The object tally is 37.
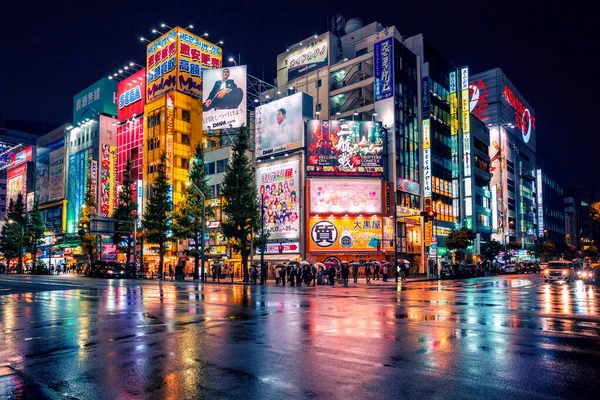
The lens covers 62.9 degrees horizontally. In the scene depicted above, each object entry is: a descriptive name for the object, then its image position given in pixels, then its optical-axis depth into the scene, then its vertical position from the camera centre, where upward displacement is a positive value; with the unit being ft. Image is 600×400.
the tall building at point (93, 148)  261.85 +57.23
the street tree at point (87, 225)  215.51 +10.42
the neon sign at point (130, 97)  266.36 +83.52
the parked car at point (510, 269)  234.58 -10.78
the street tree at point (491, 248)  252.01 -0.84
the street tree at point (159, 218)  175.73 +10.84
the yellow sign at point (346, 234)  174.70 +4.72
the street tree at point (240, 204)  147.74 +13.23
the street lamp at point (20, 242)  253.67 +3.61
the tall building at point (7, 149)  429.46 +92.12
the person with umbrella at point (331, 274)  126.09 -6.94
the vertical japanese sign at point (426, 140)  211.00 +46.35
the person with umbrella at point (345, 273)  125.72 -6.75
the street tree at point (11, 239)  261.03 +5.34
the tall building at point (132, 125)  254.27 +66.29
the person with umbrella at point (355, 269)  142.43 -6.47
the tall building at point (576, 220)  526.16 +30.26
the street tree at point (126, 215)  193.47 +13.18
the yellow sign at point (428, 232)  169.62 +5.36
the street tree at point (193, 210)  164.35 +12.82
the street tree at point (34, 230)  257.14 +9.96
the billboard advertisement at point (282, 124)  181.27 +46.93
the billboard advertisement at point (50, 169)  312.29 +53.11
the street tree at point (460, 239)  212.64 +3.35
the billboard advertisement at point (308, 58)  226.17 +89.44
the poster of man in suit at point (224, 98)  198.37 +61.15
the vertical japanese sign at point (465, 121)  248.52 +63.79
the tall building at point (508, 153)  325.62 +67.75
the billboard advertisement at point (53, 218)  304.91 +19.59
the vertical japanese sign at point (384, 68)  193.84 +71.10
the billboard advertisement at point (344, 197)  176.04 +18.03
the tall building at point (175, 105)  233.96 +70.64
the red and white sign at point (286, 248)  175.73 -0.15
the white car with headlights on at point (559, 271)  125.90 -6.55
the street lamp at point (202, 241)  150.61 +1.98
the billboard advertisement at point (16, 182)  367.04 +51.78
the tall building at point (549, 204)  396.16 +38.33
